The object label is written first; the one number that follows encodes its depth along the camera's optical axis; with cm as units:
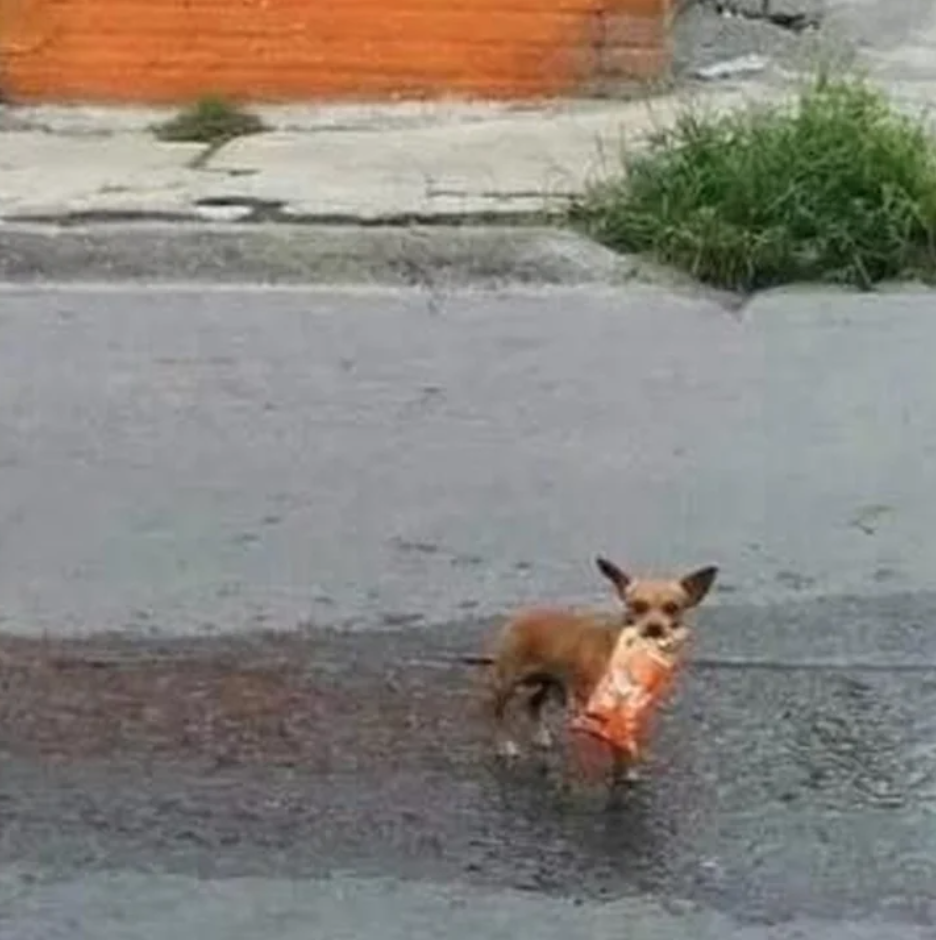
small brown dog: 502
